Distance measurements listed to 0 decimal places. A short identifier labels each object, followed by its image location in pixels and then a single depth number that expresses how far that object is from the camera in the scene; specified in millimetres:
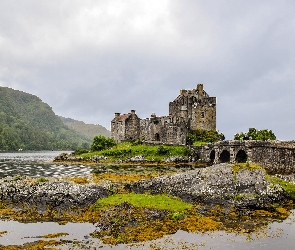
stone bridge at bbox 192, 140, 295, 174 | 52375
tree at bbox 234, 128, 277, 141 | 76088
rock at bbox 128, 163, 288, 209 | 27938
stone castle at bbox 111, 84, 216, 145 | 88438
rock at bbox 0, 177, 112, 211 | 27047
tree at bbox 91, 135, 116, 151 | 91875
